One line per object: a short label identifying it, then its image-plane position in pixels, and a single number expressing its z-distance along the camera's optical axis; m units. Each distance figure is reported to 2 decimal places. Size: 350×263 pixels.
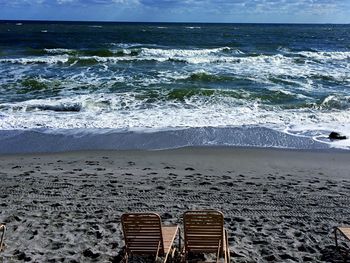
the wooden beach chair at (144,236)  5.70
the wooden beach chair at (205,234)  5.65
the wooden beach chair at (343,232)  6.06
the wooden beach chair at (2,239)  6.05
